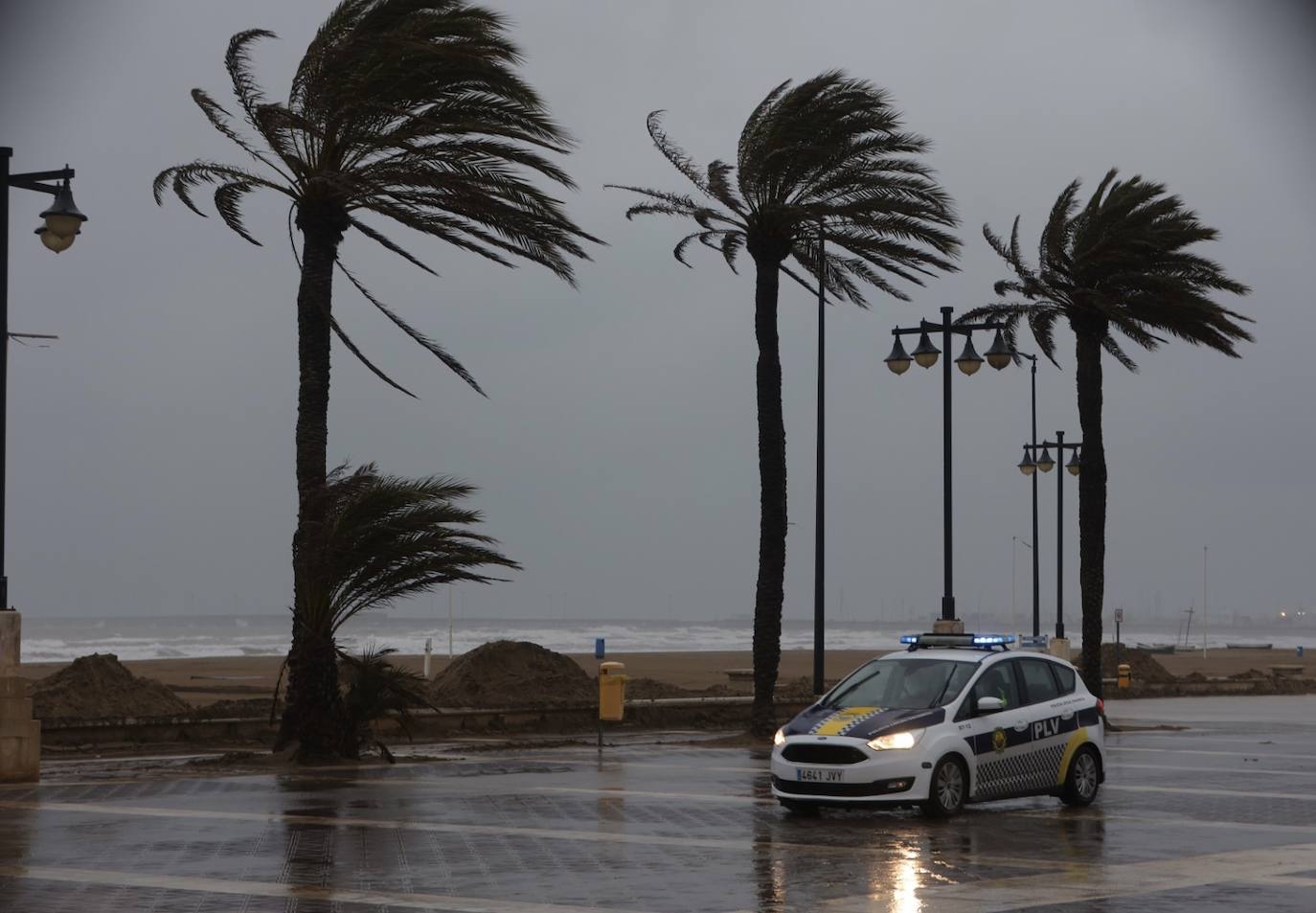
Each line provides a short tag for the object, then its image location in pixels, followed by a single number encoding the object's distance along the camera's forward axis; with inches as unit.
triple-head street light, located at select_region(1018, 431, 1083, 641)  1924.2
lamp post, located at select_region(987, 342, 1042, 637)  1256.8
